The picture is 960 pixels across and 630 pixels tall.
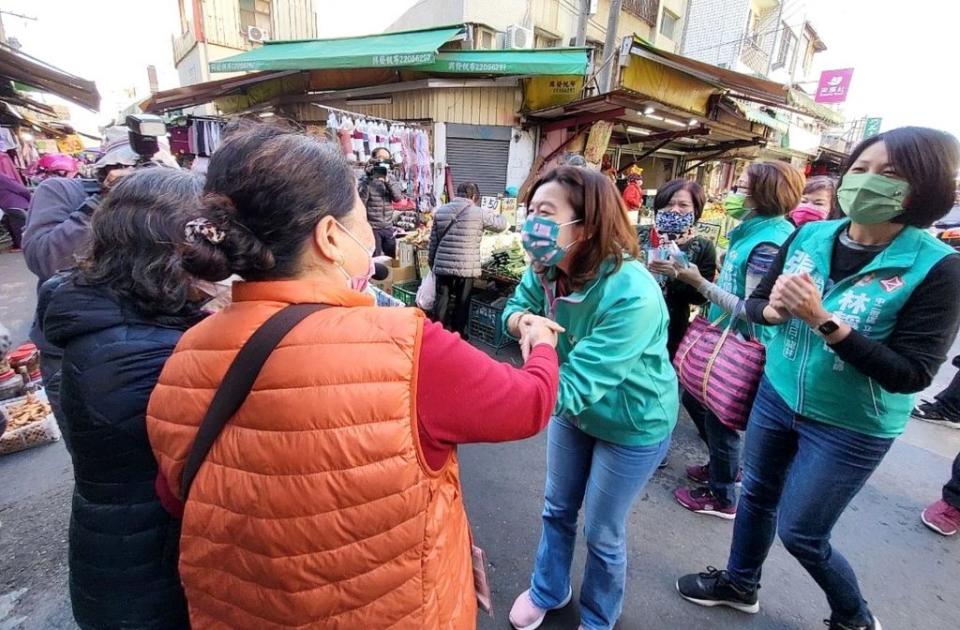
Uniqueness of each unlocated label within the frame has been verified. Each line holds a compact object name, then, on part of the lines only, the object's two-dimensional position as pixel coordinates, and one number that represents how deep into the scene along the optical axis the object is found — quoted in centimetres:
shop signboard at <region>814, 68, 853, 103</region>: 1607
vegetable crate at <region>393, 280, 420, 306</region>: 542
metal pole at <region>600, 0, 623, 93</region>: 703
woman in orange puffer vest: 75
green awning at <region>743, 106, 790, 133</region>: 864
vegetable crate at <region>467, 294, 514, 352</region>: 489
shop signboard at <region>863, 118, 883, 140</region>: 1966
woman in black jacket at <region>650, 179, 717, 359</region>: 286
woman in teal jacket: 138
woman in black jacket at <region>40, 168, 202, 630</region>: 108
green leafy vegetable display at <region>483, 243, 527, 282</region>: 505
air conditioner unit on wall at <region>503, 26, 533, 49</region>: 885
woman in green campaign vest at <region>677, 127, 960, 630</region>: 135
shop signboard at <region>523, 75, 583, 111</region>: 771
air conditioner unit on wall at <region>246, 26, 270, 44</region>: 1672
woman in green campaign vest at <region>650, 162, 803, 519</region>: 237
